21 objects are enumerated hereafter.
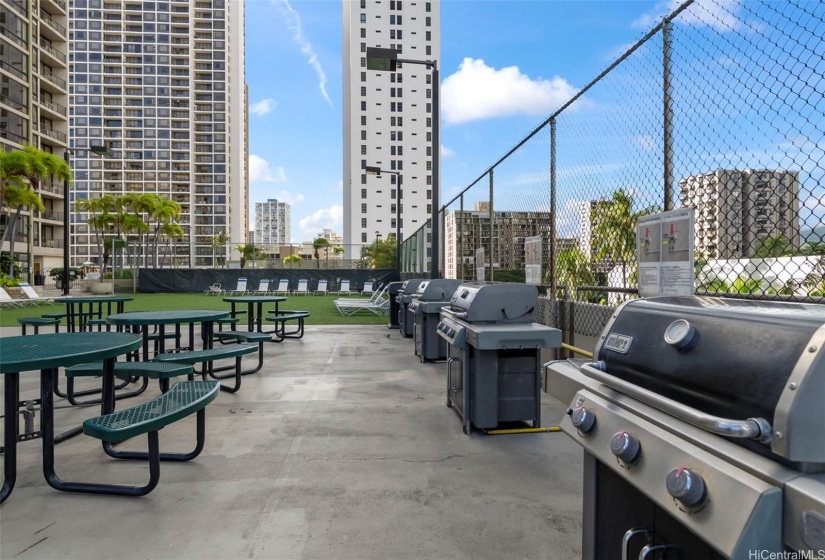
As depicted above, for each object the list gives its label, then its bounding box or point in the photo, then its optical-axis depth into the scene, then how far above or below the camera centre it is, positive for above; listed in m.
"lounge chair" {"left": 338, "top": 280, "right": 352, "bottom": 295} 28.57 -1.02
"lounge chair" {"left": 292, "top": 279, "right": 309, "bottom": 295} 29.66 -1.01
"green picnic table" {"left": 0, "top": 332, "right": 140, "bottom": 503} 2.82 -0.56
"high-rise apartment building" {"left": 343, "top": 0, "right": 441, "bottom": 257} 72.00 +22.56
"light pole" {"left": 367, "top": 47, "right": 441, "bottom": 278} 9.15 +3.68
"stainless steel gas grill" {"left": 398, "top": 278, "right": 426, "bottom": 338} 9.74 -0.89
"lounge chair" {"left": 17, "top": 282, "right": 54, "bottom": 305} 18.16 -1.00
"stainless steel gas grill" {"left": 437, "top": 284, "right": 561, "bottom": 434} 4.15 -0.76
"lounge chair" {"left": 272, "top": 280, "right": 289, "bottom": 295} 29.81 -1.02
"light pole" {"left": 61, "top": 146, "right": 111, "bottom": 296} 17.31 +1.02
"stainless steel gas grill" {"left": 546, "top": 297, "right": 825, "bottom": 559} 0.97 -0.38
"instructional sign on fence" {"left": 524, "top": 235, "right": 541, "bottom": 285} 5.82 +0.13
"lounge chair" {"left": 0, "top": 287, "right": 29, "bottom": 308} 16.28 -1.10
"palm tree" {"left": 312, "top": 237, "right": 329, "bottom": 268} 29.97 +1.36
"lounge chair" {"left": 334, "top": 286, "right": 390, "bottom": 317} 15.57 -1.14
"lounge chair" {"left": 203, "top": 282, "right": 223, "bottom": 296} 28.54 -1.23
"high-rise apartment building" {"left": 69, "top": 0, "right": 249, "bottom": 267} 90.75 +32.26
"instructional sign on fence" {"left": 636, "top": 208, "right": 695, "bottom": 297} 2.77 +0.11
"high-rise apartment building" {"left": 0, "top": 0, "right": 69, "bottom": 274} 36.78 +13.95
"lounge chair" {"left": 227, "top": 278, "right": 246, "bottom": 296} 28.39 -1.17
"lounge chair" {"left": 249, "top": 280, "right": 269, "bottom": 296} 28.45 -1.05
